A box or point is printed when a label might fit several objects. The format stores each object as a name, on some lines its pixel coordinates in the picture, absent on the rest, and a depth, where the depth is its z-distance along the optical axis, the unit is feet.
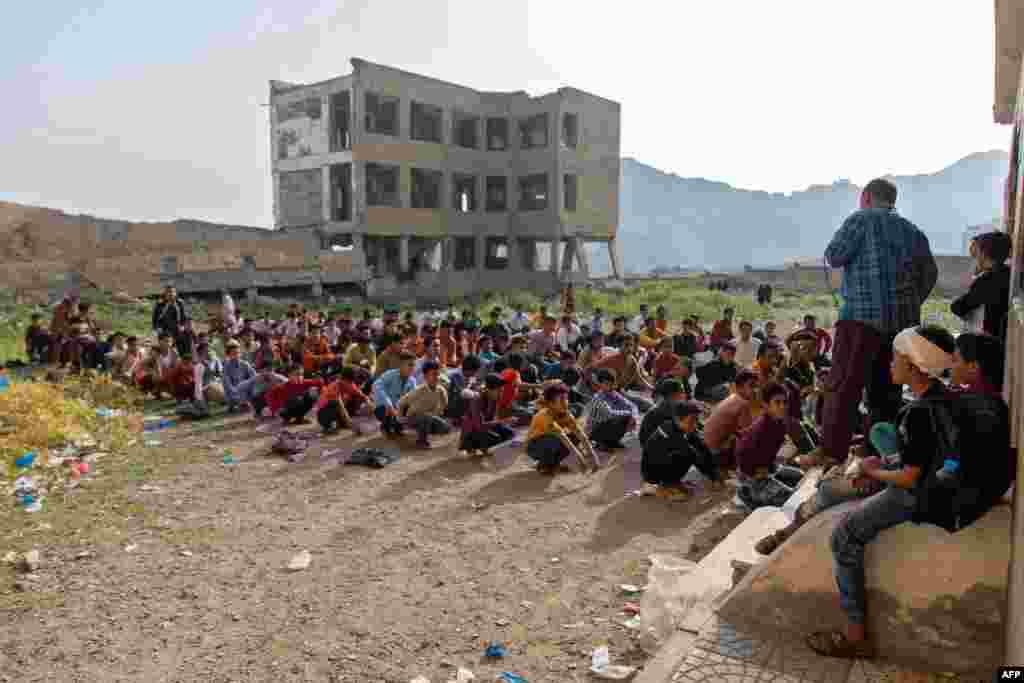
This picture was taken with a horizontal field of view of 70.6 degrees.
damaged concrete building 84.58
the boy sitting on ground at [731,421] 21.72
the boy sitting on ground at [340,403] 28.91
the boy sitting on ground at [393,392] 27.35
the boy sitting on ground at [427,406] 26.71
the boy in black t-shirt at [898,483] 9.20
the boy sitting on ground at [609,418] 25.52
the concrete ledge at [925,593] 9.55
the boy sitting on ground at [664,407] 20.85
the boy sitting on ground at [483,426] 25.18
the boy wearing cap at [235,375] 32.81
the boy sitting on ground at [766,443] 19.71
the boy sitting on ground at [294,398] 30.37
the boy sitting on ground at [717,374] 33.40
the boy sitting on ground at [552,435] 22.86
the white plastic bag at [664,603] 12.75
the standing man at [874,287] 14.26
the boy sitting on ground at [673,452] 20.47
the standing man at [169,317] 41.91
